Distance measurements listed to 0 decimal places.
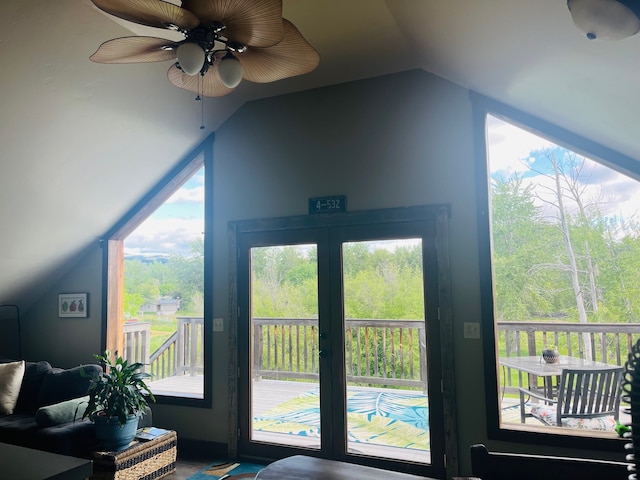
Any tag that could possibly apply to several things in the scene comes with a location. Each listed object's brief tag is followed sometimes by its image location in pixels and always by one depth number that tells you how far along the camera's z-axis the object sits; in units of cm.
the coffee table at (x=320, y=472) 144
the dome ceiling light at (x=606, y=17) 127
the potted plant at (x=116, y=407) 327
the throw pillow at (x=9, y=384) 387
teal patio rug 346
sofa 334
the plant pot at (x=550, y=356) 348
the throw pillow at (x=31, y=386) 398
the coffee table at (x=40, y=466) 110
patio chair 316
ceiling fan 174
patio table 340
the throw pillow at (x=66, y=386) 388
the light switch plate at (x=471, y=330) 331
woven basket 316
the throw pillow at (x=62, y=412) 342
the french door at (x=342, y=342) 349
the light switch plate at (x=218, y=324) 411
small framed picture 475
